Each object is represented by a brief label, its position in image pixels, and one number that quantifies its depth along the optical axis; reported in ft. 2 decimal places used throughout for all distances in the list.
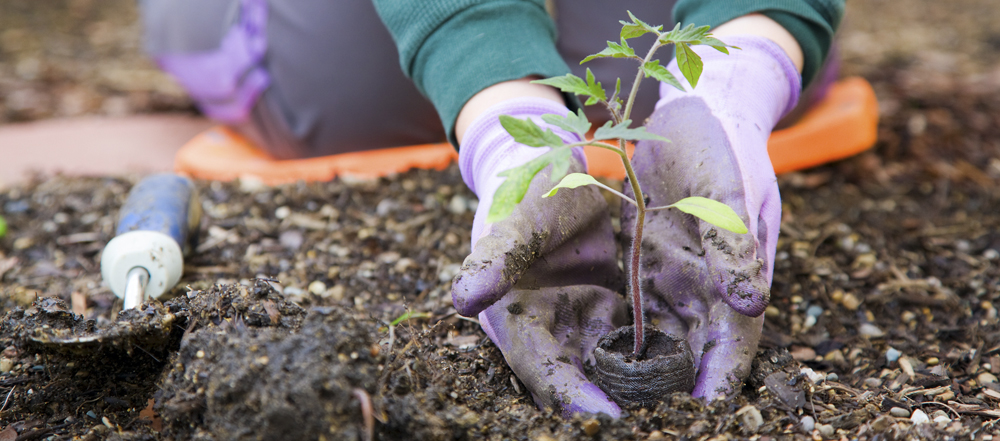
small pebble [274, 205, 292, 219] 3.29
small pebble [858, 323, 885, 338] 2.86
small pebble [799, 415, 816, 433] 2.56
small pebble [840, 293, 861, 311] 2.93
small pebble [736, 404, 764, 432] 2.55
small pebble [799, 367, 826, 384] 2.68
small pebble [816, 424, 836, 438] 2.55
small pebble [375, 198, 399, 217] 3.28
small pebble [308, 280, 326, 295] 2.98
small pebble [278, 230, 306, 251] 3.16
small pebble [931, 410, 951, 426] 2.59
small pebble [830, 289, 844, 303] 2.95
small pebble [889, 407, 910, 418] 2.62
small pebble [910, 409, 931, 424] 2.60
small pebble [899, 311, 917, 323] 2.90
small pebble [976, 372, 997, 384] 2.73
